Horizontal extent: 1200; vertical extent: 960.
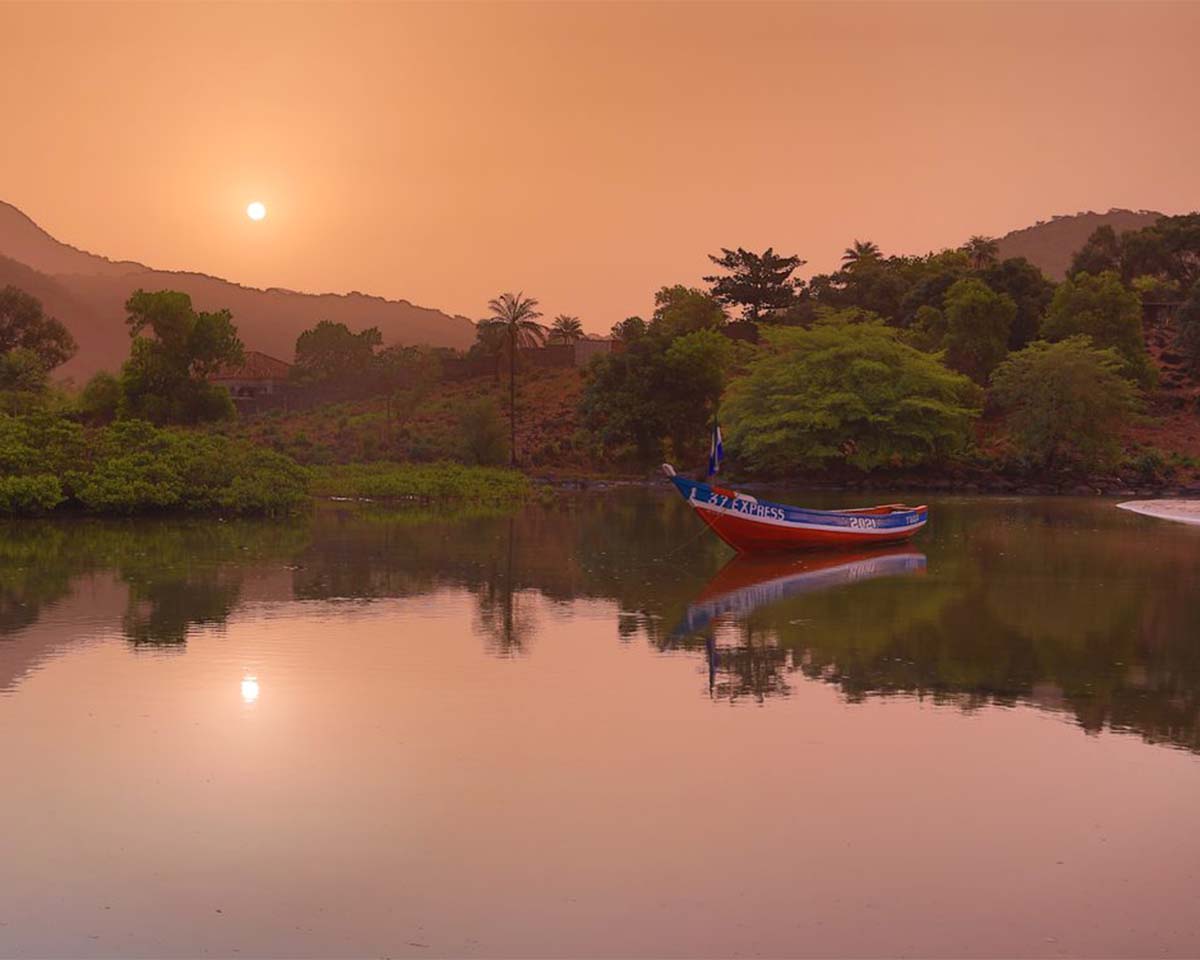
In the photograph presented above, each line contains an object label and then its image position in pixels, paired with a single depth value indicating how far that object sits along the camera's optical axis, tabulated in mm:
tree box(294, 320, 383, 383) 113062
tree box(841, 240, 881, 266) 111231
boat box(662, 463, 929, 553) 31938
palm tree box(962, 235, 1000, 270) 112750
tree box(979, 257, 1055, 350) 87875
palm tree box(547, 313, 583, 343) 116000
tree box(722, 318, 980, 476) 68562
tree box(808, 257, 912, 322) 97000
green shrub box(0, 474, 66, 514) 40781
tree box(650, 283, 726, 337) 106375
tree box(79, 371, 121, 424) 92562
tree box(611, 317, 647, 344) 92525
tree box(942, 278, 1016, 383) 81562
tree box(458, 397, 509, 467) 74750
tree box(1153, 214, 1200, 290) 105875
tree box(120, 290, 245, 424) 89188
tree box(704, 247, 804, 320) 110750
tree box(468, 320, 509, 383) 102000
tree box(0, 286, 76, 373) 108812
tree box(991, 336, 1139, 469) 69875
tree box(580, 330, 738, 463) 77562
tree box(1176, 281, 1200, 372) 87669
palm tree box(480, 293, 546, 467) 86625
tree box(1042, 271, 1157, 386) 81438
